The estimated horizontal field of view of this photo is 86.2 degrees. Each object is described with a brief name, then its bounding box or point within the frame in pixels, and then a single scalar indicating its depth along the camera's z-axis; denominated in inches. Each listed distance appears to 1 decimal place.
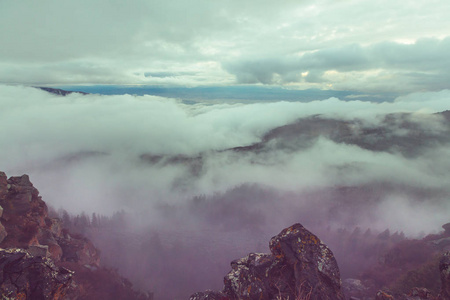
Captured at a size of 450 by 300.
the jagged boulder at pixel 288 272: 852.0
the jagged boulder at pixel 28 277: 729.0
